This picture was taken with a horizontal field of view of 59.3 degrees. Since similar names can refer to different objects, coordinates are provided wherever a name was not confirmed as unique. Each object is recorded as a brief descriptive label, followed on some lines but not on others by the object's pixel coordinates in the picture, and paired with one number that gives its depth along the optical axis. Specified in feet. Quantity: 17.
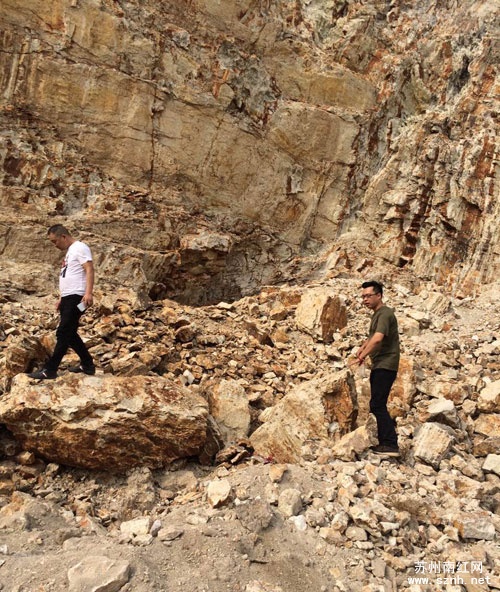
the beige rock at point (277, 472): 12.66
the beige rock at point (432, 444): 14.83
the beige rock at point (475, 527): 11.39
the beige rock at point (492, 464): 14.71
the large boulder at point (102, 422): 13.69
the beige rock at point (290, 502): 11.75
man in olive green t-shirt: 14.61
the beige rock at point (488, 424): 17.12
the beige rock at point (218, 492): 11.71
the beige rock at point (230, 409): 16.67
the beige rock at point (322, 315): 26.55
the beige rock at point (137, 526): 10.66
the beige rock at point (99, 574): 8.45
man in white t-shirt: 15.02
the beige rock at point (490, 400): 18.21
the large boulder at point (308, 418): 15.30
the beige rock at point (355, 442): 14.16
